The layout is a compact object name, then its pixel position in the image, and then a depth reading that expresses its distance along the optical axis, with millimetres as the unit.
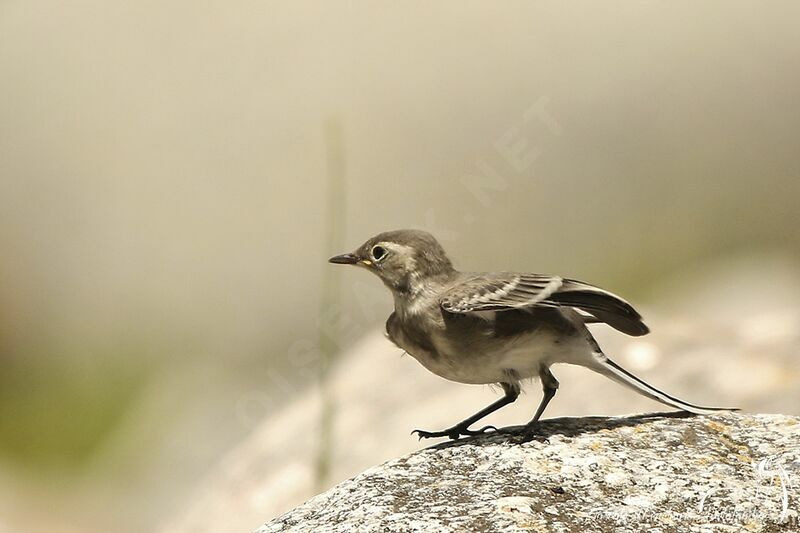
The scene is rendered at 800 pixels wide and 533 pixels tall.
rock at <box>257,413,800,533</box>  9609
